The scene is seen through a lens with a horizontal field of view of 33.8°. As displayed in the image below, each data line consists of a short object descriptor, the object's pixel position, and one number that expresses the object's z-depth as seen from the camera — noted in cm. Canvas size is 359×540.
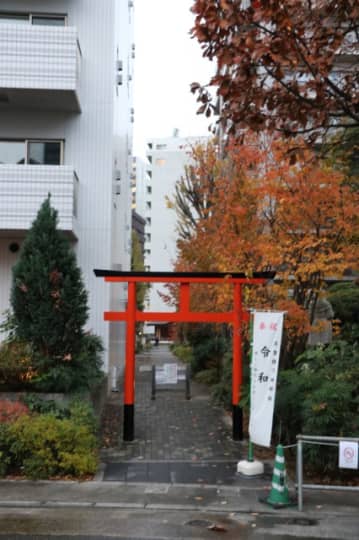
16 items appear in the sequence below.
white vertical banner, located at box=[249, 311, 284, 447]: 1021
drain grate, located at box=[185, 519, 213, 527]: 784
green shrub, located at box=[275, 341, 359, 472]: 986
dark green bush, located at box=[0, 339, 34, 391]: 1157
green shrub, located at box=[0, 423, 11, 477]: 985
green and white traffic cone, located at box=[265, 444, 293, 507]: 867
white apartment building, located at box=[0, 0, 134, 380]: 1580
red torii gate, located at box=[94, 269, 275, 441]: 1281
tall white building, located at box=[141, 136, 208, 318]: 7012
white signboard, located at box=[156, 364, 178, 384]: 1908
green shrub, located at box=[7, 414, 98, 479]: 984
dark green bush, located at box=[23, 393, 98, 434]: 1074
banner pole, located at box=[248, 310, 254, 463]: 1041
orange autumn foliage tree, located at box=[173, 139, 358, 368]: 1180
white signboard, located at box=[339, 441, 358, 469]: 837
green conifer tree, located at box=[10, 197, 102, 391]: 1161
